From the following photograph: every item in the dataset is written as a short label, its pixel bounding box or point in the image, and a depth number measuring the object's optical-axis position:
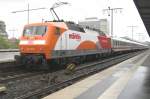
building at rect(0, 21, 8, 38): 68.03
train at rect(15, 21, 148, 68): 11.27
